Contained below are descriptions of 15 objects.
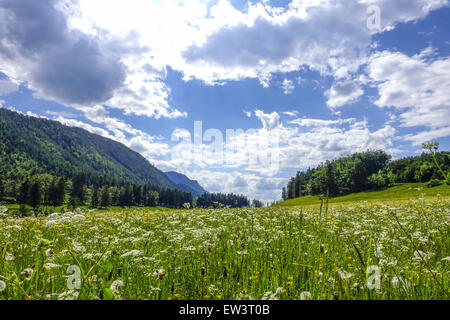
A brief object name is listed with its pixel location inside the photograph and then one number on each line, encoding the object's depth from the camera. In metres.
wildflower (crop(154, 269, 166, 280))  2.11
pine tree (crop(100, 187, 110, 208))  112.03
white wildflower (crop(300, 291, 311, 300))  2.02
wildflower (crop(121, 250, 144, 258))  2.75
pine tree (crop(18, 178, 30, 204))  83.34
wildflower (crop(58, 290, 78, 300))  2.07
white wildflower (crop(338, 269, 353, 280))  2.16
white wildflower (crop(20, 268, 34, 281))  2.34
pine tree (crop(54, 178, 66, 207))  99.81
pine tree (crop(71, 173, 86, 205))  117.69
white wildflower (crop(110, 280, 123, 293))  2.09
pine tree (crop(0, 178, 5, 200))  97.61
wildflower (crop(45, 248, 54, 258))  2.35
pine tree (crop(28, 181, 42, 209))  83.00
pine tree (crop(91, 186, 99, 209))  145.12
